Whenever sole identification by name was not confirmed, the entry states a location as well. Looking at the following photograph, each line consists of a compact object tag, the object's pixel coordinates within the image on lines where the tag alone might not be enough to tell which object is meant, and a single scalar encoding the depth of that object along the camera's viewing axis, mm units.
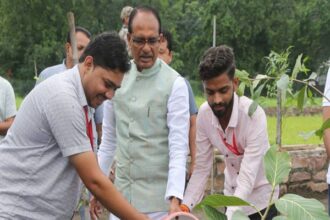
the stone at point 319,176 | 7641
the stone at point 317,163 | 7578
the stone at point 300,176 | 7480
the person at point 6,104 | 4199
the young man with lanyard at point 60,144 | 2359
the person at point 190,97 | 4129
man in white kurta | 3053
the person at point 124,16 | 5238
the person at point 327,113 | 3099
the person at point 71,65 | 4418
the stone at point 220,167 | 6961
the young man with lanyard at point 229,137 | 2903
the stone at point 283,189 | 7289
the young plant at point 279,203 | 1492
